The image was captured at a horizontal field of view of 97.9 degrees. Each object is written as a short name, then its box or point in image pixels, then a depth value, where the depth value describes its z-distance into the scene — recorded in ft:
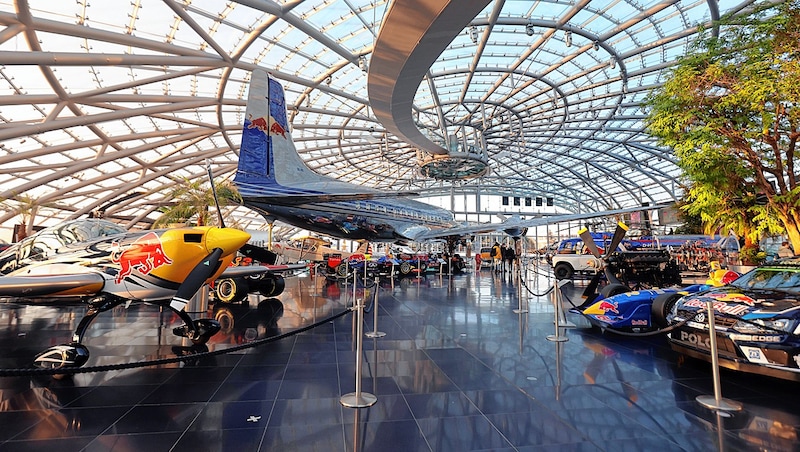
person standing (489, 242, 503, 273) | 88.12
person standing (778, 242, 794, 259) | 62.44
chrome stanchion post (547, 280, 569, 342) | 22.67
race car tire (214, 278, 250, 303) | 36.96
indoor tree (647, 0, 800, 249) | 27.30
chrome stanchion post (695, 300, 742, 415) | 12.96
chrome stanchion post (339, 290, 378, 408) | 13.17
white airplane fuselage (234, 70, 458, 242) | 45.86
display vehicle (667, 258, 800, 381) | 13.91
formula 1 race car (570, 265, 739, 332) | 21.90
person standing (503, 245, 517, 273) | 78.18
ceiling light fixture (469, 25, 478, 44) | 56.59
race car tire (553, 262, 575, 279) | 65.57
